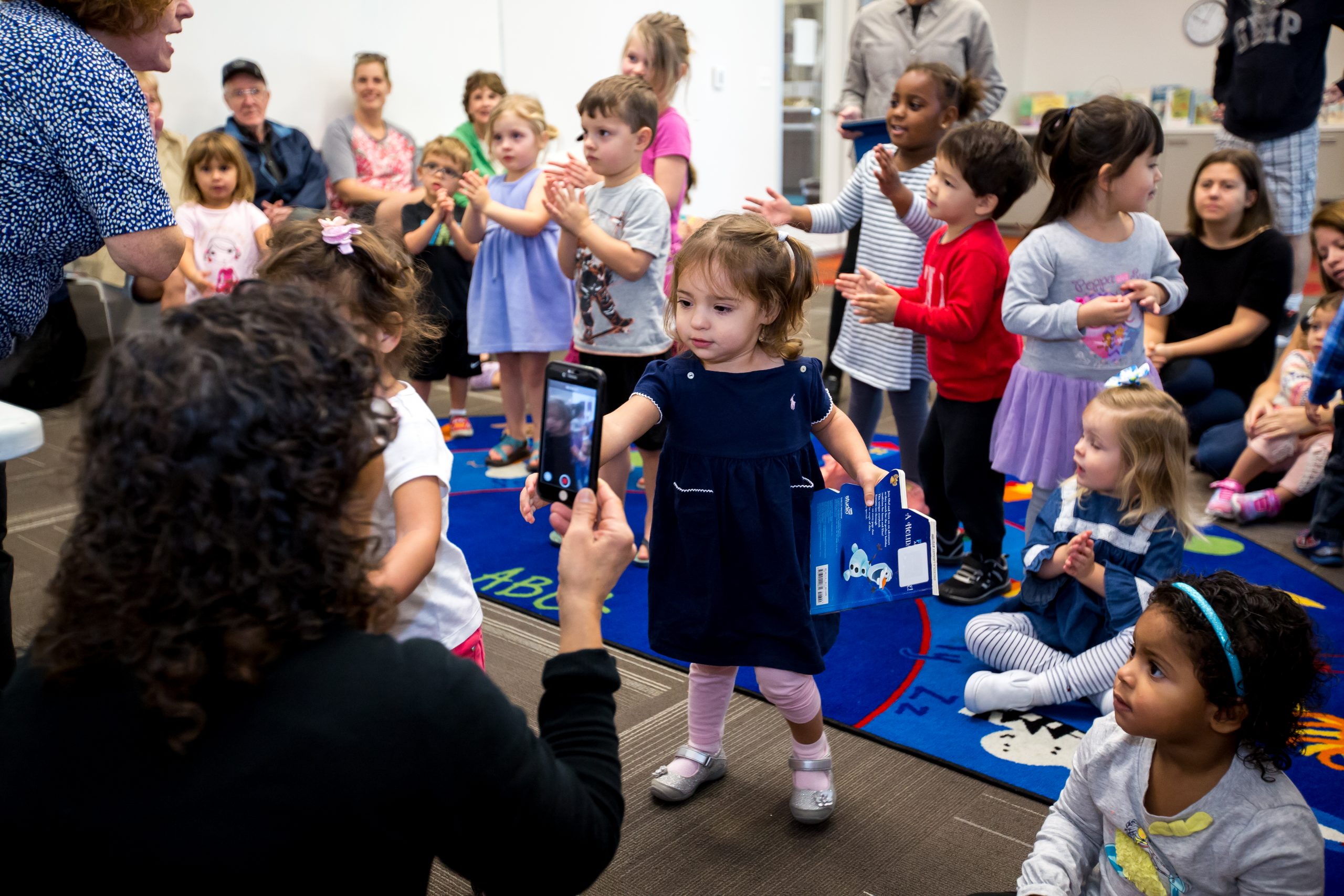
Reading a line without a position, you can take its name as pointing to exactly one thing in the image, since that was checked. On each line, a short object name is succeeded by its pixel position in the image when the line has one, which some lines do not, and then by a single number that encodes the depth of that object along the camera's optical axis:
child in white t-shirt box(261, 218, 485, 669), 1.27
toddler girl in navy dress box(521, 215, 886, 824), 1.62
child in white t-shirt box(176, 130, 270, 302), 4.05
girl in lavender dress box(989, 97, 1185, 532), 2.29
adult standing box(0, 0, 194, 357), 1.47
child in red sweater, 2.38
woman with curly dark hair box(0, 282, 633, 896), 0.69
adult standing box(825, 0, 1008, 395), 3.70
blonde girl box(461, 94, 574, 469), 3.30
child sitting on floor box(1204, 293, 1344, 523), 3.10
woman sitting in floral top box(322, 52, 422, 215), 5.07
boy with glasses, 3.88
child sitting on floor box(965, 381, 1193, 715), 2.03
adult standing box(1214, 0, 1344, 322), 3.87
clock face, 9.16
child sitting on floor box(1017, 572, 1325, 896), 1.24
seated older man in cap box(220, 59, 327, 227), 4.63
